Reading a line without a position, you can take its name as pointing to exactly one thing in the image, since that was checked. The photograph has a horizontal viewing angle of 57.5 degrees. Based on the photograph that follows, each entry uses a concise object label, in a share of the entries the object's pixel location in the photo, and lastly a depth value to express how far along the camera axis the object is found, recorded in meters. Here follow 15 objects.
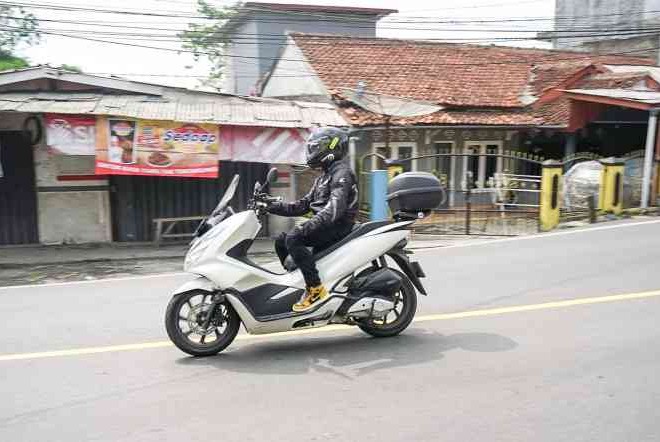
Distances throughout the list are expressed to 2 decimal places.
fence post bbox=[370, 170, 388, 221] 12.09
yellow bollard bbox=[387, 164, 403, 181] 12.28
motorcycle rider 4.76
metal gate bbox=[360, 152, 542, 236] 12.68
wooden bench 11.85
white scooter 4.68
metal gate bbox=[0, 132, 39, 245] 11.54
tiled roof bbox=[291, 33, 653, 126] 18.30
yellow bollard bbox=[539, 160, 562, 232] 11.80
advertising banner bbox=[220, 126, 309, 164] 11.70
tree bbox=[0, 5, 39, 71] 30.56
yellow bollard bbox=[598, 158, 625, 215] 12.56
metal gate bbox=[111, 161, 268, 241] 12.16
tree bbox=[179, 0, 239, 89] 32.84
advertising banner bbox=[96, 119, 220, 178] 11.12
